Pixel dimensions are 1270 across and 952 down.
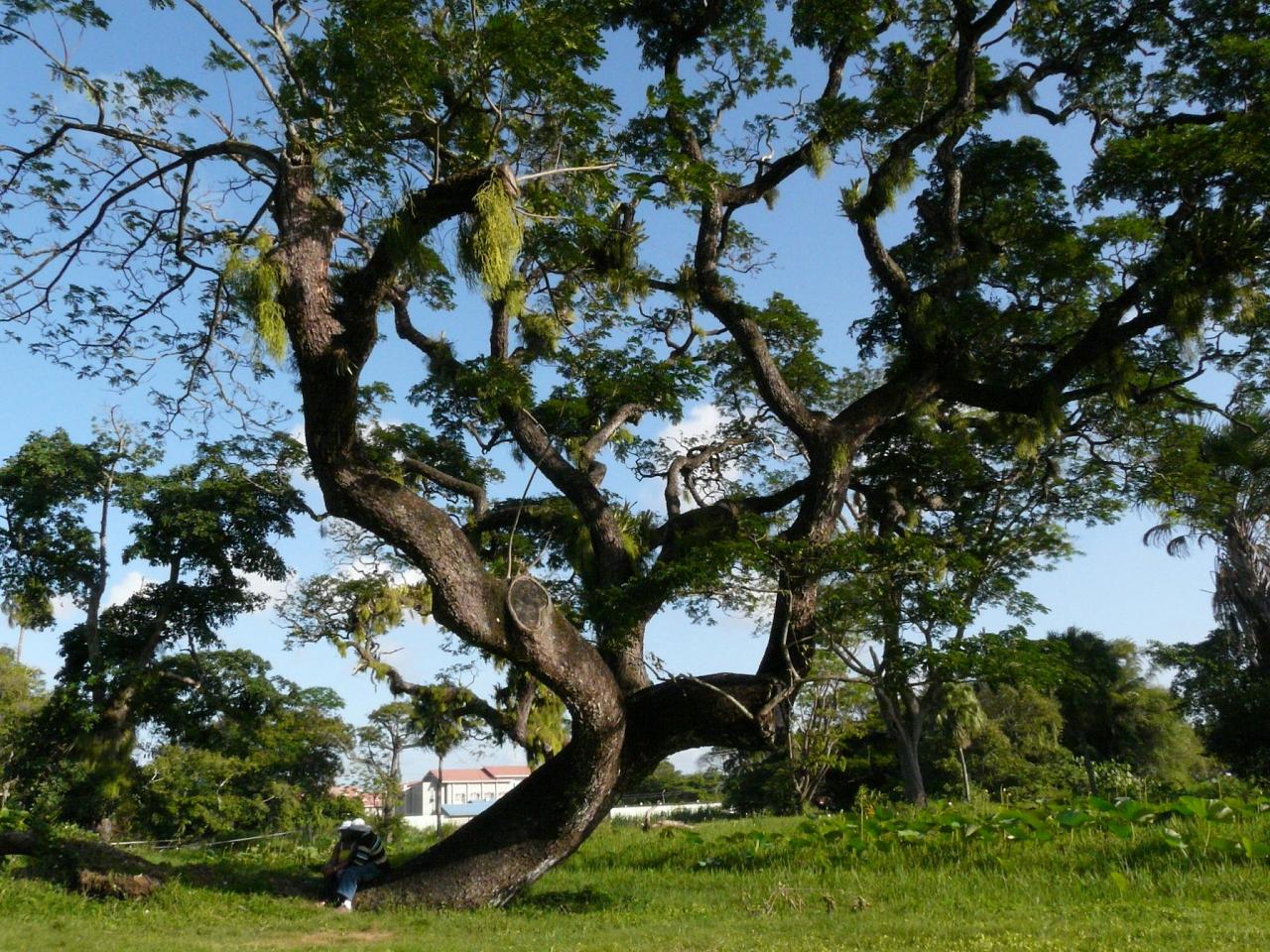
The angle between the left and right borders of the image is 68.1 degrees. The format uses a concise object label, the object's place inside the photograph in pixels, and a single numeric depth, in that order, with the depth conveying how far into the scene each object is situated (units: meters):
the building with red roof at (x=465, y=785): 67.88
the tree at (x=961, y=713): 17.99
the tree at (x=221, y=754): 20.36
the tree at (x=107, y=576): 18.45
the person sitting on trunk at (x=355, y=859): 7.27
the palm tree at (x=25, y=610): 19.55
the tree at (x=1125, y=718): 26.34
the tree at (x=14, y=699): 20.24
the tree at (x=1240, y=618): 13.19
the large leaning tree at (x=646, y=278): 6.32
